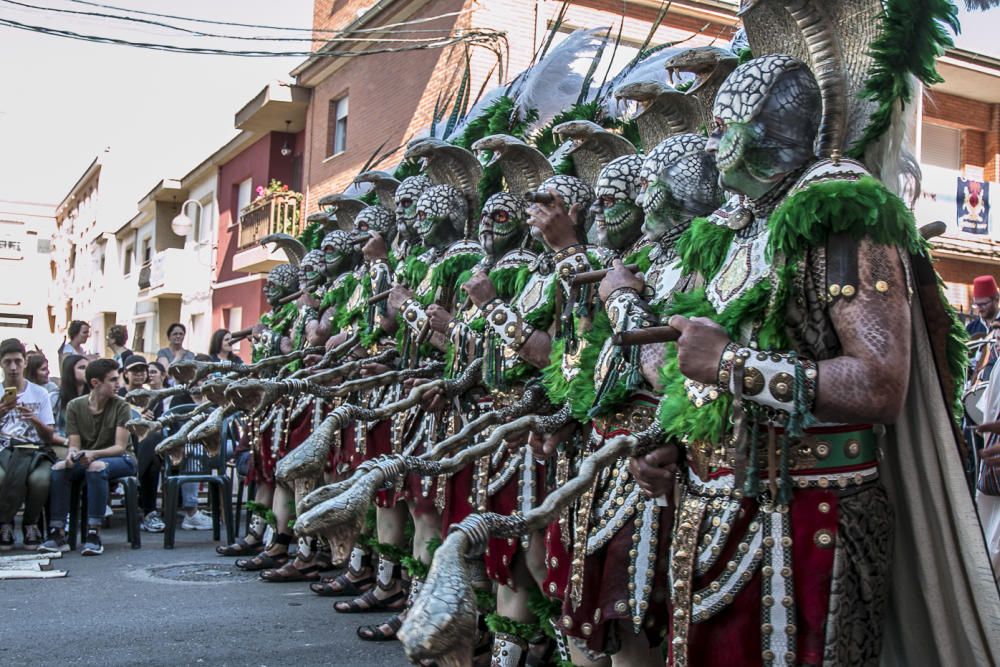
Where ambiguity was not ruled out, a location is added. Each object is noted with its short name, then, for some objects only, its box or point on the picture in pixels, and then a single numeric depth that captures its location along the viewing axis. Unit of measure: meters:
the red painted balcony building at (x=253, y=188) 18.17
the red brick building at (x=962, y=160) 13.66
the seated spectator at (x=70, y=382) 8.95
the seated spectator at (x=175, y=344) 10.70
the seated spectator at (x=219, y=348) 9.73
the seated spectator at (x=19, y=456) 7.55
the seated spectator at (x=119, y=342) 11.46
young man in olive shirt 7.65
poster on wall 13.93
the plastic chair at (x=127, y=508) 7.71
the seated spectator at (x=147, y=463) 8.79
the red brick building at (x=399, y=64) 12.46
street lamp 23.16
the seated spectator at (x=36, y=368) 8.45
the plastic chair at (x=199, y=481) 7.77
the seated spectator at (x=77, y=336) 11.29
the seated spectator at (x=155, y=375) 9.15
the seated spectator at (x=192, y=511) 9.20
